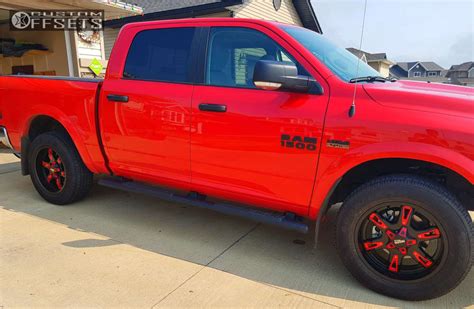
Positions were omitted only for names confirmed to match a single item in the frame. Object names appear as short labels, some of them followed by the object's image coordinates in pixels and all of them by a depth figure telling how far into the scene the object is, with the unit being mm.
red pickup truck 2467
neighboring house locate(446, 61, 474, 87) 50562
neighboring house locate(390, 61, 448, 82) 59500
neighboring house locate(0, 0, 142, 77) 7824
